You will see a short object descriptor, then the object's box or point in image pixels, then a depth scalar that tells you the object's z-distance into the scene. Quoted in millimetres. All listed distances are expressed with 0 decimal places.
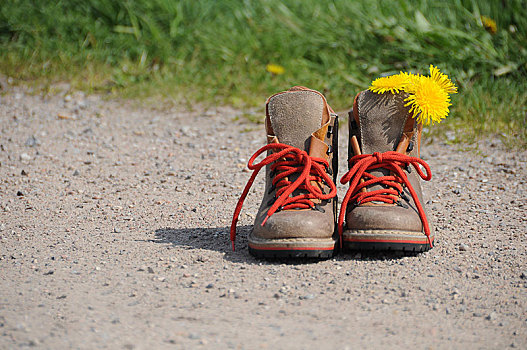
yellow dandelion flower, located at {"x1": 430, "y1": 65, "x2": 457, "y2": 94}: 4797
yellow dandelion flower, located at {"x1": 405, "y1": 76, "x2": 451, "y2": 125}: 4613
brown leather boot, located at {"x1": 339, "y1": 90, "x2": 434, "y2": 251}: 4273
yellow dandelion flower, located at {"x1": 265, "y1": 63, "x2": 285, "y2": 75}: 9430
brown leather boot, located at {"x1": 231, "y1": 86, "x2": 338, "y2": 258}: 4219
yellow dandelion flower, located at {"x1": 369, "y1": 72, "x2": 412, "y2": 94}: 4676
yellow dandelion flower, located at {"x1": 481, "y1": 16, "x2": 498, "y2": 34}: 8695
